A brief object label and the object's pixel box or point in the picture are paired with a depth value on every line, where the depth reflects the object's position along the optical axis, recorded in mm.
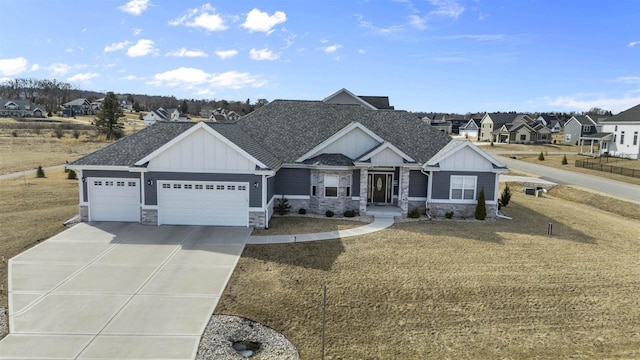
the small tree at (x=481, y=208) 23062
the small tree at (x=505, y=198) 26375
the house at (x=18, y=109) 118500
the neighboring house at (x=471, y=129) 107906
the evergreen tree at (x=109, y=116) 71000
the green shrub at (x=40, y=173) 34469
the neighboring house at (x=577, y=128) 79875
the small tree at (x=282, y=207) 23231
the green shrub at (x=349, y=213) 23125
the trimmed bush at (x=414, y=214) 23141
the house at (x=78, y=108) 130050
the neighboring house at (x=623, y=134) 53781
